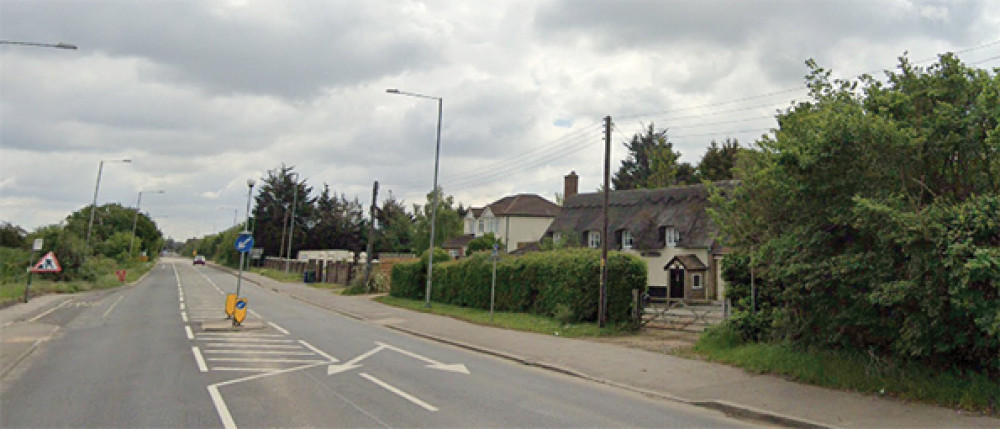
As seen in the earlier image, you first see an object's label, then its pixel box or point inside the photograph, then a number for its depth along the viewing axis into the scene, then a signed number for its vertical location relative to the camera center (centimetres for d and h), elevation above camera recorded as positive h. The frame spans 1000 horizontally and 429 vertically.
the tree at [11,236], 5031 +137
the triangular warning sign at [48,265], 2366 -46
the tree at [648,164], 5844 +1296
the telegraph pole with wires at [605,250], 1766 +100
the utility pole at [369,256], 3488 +85
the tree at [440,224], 6500 +582
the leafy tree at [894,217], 752 +115
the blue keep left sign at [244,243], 1811 +65
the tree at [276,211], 7806 +731
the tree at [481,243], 5137 +290
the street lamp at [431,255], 2583 +83
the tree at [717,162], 4900 +1090
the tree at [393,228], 7644 +589
